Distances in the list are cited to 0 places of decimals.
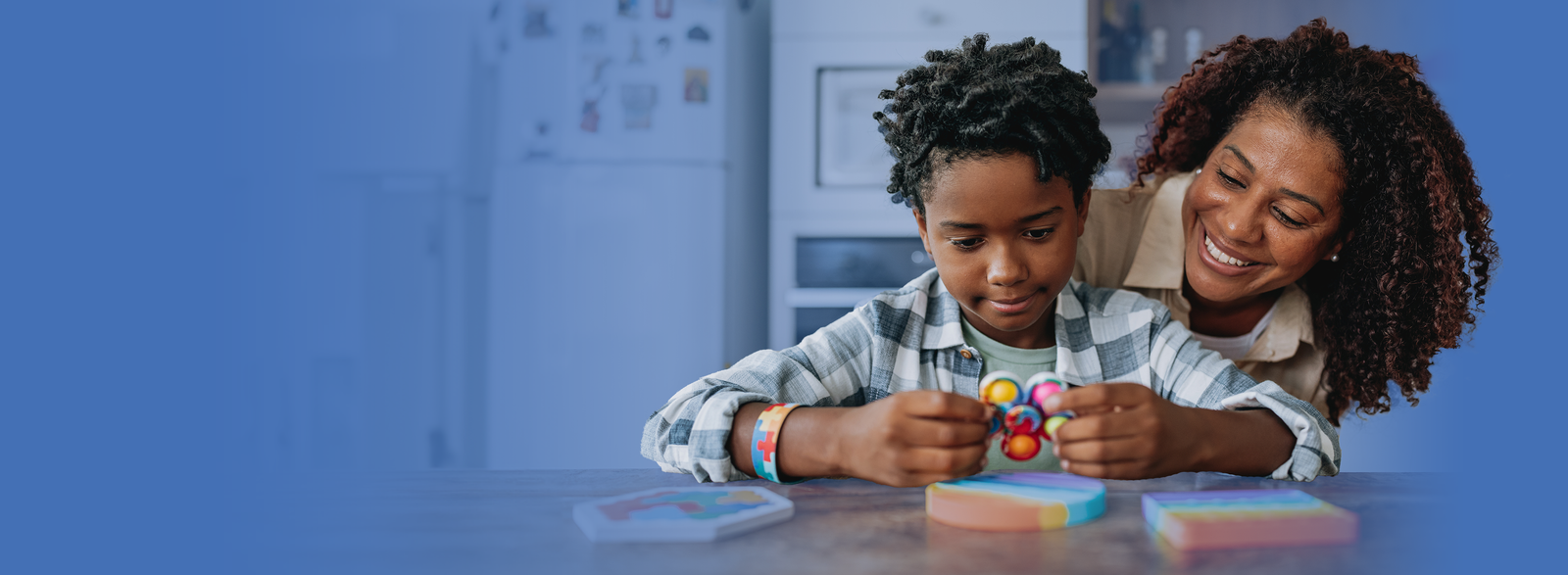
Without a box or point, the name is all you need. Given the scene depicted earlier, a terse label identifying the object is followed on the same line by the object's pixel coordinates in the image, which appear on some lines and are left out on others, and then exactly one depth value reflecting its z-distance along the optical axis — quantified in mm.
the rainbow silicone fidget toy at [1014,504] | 747
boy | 859
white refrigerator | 2949
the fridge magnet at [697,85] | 2949
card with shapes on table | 721
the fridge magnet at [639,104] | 2949
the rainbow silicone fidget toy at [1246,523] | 701
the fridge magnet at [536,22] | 2938
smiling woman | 1326
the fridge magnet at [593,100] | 2949
